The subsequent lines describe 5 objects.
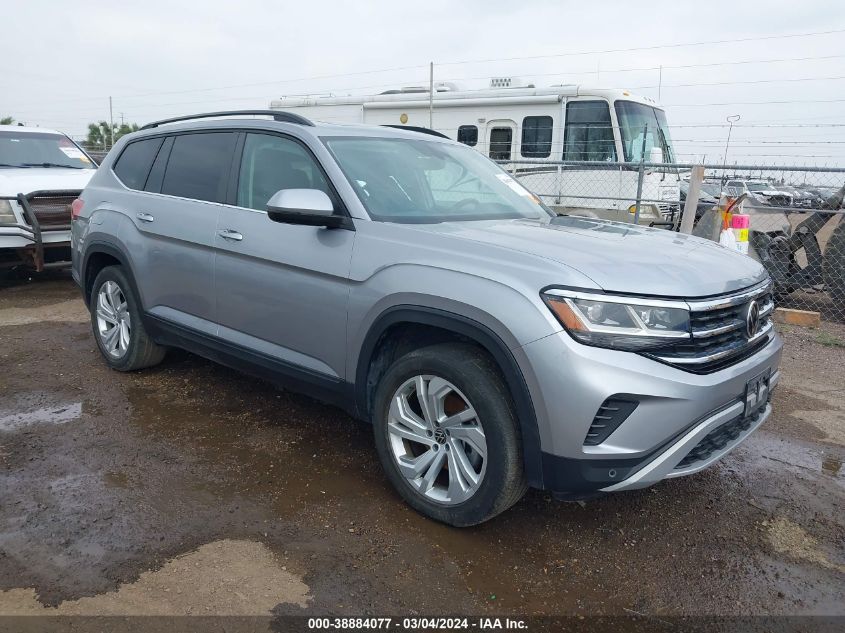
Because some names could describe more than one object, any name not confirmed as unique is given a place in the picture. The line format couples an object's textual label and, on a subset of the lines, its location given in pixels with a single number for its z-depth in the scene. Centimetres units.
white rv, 1041
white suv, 763
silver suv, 262
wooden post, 764
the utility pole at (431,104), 1219
